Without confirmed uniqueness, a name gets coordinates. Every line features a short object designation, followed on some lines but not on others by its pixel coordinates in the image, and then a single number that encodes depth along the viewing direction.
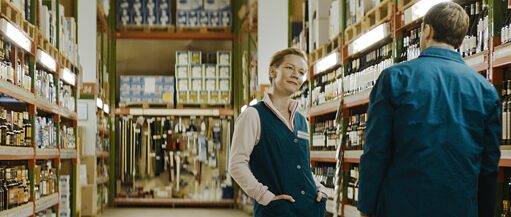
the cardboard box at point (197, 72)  17.28
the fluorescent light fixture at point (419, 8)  5.90
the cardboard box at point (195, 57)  17.42
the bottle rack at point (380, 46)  4.71
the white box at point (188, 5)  17.50
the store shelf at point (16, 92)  6.32
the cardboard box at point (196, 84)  17.30
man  2.72
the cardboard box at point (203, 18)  17.61
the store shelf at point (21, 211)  6.54
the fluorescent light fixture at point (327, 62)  9.37
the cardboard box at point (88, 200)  13.06
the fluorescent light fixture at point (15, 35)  6.31
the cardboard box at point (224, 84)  17.34
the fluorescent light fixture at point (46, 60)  8.33
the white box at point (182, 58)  17.44
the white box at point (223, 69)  17.38
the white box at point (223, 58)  17.38
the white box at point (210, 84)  17.36
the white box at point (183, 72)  17.34
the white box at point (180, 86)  17.36
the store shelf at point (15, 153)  6.45
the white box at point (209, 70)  17.31
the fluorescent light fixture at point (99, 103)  14.49
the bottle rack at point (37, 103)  6.96
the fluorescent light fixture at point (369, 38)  7.21
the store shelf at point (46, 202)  8.19
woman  3.32
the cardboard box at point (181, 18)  17.59
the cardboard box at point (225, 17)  17.64
